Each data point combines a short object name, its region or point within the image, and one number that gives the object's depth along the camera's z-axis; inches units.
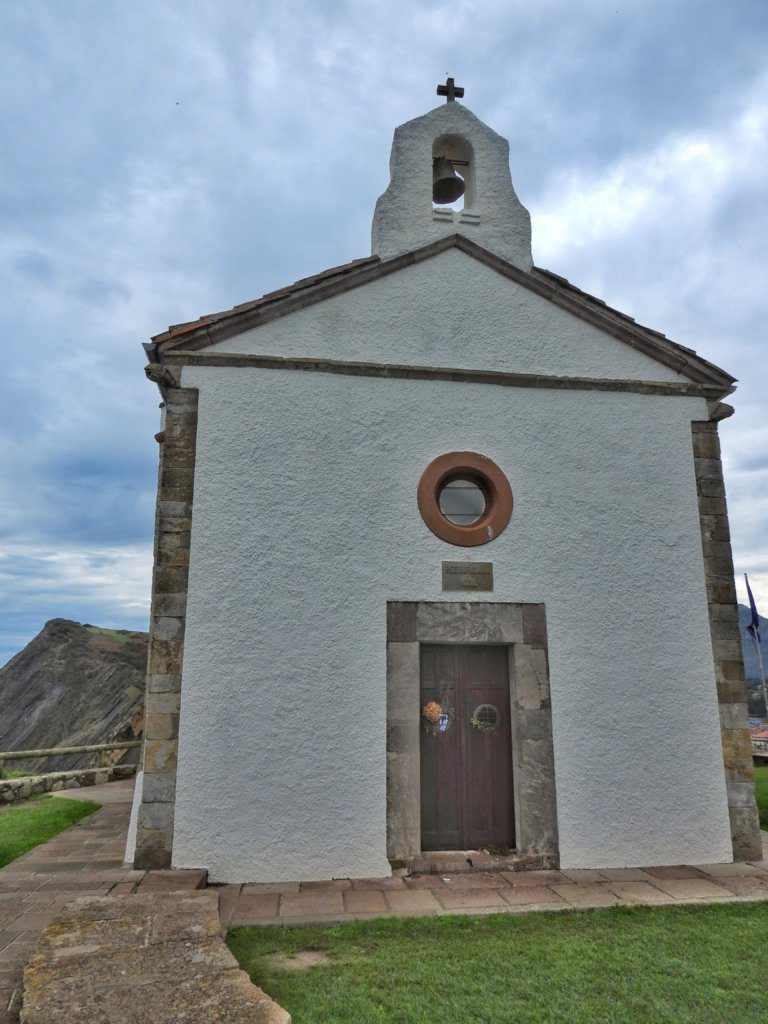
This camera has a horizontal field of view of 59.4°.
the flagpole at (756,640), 645.5
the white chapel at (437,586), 237.9
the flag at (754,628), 621.0
